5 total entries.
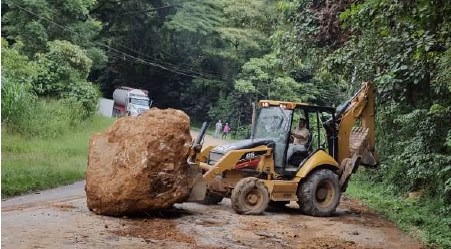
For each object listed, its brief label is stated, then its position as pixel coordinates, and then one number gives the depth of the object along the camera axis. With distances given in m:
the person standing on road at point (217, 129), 38.46
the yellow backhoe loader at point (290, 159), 10.20
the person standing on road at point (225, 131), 38.12
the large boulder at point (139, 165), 8.52
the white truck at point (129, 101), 39.66
